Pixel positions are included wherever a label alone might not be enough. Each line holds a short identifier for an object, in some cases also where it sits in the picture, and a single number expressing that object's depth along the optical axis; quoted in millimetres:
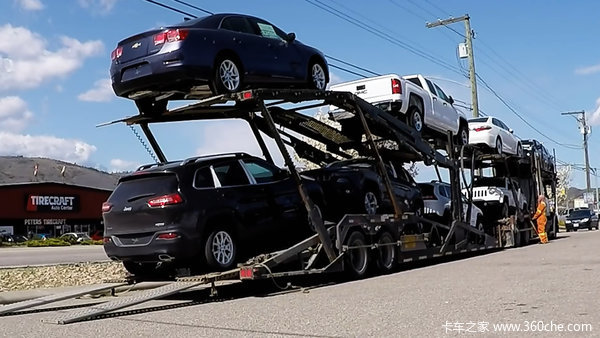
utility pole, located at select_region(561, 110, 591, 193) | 63688
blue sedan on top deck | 10344
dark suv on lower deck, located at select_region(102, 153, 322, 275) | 9844
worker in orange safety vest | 23814
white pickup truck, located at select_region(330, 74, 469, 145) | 14898
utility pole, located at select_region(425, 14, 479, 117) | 29672
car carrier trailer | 10246
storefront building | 51750
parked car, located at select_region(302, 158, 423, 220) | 12867
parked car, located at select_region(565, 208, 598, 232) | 42344
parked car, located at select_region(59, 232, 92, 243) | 43503
